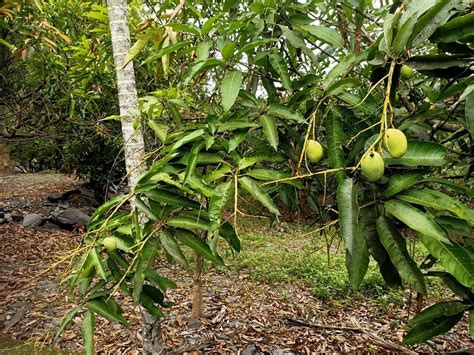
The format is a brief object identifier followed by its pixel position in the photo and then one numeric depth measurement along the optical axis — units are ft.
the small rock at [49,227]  20.04
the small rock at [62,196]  25.61
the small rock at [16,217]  20.77
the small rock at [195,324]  9.75
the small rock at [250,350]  8.66
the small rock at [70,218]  20.75
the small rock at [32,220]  19.89
